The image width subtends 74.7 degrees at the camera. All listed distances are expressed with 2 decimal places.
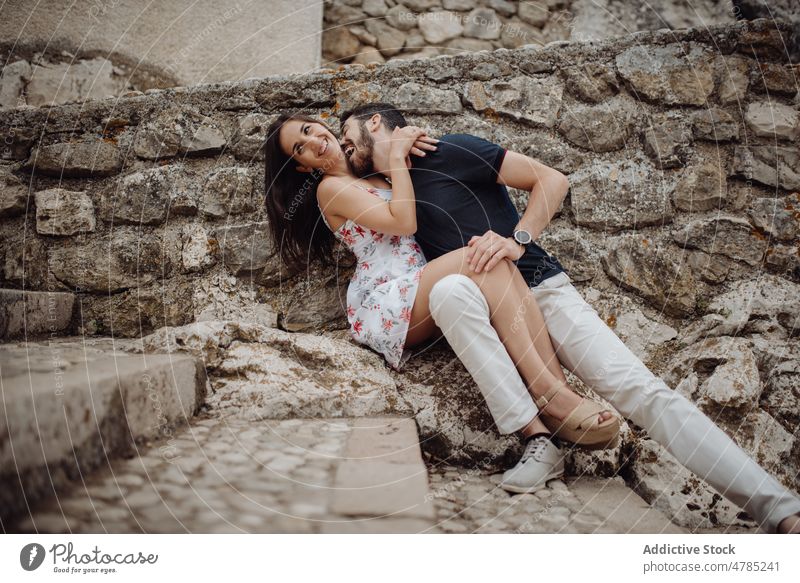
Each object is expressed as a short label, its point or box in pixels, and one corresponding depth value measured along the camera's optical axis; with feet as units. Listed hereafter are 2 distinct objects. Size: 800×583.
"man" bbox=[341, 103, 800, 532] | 3.51
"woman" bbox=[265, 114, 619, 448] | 3.92
